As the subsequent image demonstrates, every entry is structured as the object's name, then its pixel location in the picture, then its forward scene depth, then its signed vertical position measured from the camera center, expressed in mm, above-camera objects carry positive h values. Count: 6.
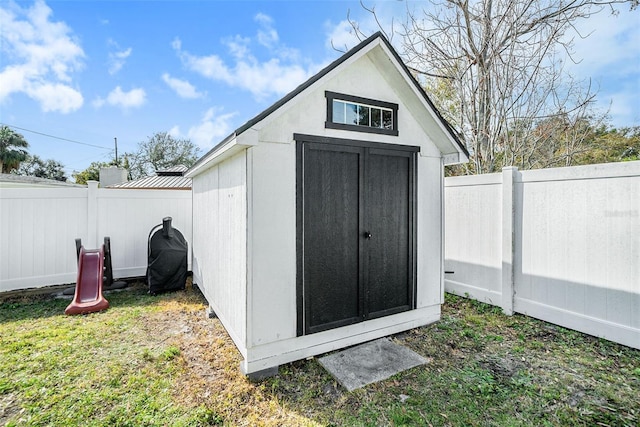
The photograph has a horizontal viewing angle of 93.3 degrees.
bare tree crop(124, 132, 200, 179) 28094 +5491
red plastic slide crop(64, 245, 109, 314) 4714 -1202
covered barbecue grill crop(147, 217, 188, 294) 5656 -913
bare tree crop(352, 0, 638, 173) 6992 +3413
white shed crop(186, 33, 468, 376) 3121 -7
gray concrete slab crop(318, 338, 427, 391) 3008 -1646
